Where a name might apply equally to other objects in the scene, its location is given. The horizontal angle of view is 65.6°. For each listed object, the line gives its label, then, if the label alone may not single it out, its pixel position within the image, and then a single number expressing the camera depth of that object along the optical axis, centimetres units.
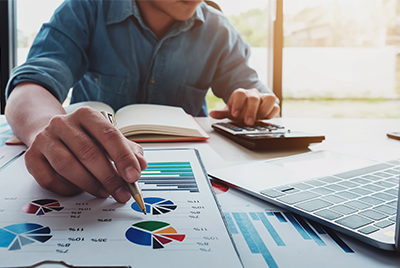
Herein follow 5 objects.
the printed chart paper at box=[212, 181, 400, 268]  24
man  71
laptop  28
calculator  61
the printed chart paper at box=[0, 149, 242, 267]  22
